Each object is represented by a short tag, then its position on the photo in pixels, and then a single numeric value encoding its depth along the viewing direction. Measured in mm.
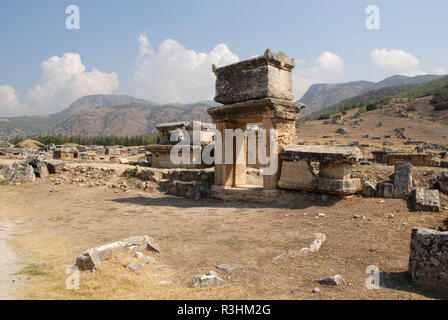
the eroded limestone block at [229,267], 4054
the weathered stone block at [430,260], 3373
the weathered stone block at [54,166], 14066
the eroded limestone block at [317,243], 4829
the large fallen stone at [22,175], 12615
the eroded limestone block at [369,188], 7359
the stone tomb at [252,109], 8594
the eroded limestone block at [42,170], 13459
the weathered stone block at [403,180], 6951
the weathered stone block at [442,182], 6854
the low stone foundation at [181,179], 10297
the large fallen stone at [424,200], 6131
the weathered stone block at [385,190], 7102
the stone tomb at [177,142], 13555
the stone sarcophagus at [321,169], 7301
